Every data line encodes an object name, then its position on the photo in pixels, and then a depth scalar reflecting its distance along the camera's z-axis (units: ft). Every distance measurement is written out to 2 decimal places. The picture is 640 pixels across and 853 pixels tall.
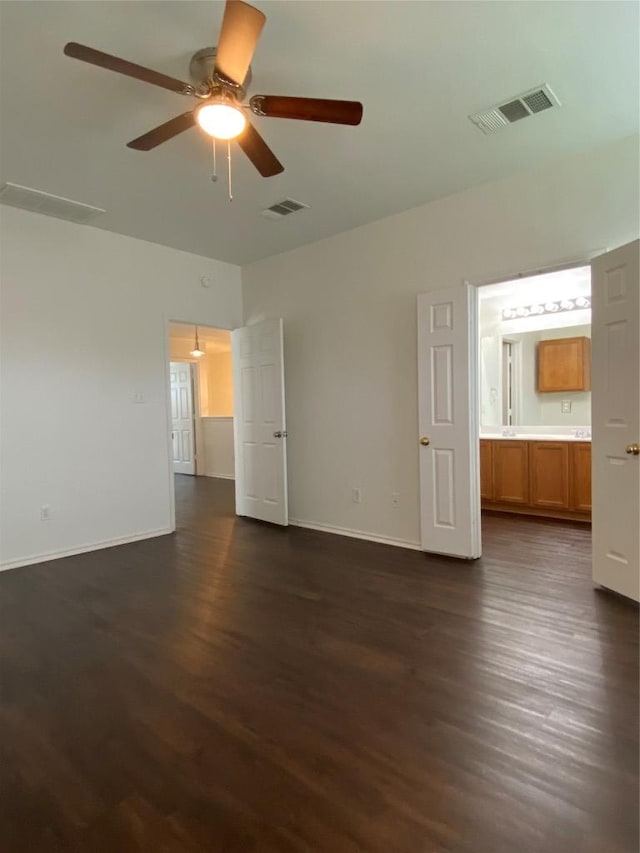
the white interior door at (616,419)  9.38
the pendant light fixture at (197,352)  28.27
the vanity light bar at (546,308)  18.62
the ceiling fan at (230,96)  5.81
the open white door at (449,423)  12.42
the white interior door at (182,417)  31.12
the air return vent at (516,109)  8.62
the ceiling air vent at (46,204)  11.83
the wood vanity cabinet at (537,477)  16.44
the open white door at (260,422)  16.61
